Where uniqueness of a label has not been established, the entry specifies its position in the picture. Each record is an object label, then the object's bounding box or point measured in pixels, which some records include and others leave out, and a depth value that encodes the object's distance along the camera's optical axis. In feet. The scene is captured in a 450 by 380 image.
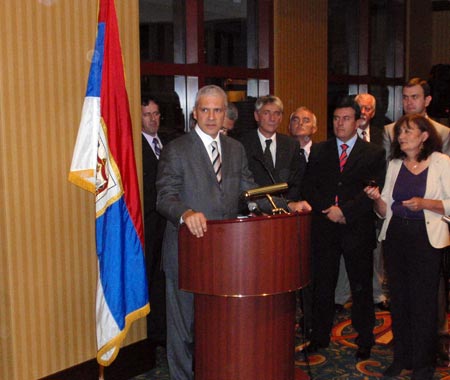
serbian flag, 10.71
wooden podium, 9.20
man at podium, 10.63
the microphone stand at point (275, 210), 9.74
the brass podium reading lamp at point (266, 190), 9.48
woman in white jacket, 11.94
